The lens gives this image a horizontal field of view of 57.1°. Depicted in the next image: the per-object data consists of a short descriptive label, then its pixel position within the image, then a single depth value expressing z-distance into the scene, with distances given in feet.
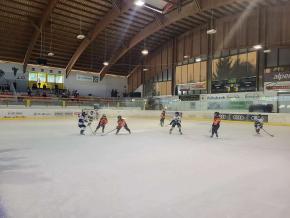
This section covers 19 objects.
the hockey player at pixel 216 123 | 33.67
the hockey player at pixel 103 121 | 36.76
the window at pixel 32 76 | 95.00
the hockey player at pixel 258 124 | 38.34
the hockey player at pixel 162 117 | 52.21
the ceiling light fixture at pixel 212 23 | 85.40
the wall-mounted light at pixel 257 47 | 72.59
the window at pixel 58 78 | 102.89
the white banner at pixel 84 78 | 107.96
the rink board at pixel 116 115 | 58.86
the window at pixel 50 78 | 100.48
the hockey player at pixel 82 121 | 34.63
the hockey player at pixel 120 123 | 36.29
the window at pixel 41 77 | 97.91
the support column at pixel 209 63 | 88.65
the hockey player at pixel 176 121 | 37.97
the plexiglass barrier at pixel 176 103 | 60.18
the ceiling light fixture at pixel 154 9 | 74.95
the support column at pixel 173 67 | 102.26
